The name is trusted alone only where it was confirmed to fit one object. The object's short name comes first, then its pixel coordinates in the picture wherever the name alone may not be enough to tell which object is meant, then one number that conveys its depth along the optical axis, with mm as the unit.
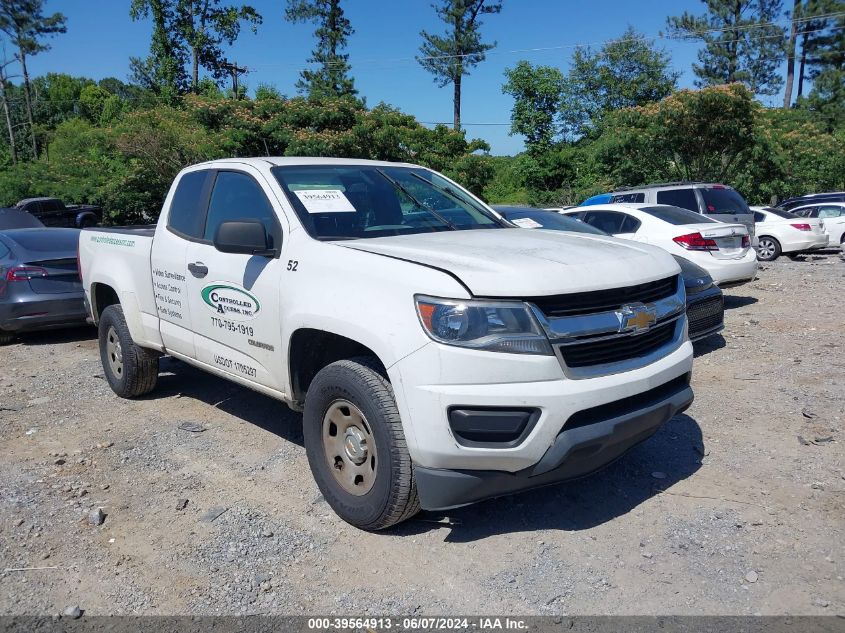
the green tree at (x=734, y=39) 42031
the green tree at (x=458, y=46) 40156
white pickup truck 2992
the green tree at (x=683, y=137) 23062
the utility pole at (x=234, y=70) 35712
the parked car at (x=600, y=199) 14953
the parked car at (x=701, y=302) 6719
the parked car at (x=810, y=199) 20750
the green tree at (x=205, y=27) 40469
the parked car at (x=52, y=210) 23781
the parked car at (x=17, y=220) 12707
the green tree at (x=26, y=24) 47281
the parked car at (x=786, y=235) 16719
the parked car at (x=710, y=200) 11953
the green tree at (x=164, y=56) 39156
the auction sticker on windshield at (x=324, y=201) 4062
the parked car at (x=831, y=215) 18375
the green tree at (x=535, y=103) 39688
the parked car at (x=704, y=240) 8906
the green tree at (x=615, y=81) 41250
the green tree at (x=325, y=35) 39812
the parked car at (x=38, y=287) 8180
